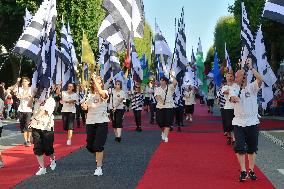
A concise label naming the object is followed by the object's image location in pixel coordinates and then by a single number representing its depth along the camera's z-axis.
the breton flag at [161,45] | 20.73
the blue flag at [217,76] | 23.09
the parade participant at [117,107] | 17.12
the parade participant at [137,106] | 21.36
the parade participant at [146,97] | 35.06
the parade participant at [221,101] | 15.60
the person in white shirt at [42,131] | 10.76
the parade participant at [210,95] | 34.56
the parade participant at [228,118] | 14.72
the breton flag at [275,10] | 8.41
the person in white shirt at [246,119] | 9.80
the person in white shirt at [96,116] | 10.66
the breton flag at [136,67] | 22.91
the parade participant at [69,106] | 16.50
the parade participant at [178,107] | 21.92
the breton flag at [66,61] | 20.52
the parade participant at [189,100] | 26.56
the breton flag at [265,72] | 10.92
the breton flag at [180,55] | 19.14
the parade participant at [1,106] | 11.98
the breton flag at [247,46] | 10.22
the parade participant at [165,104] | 17.06
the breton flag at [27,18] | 20.02
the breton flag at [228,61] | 19.33
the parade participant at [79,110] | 23.05
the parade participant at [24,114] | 15.76
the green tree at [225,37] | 50.08
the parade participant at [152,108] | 25.33
